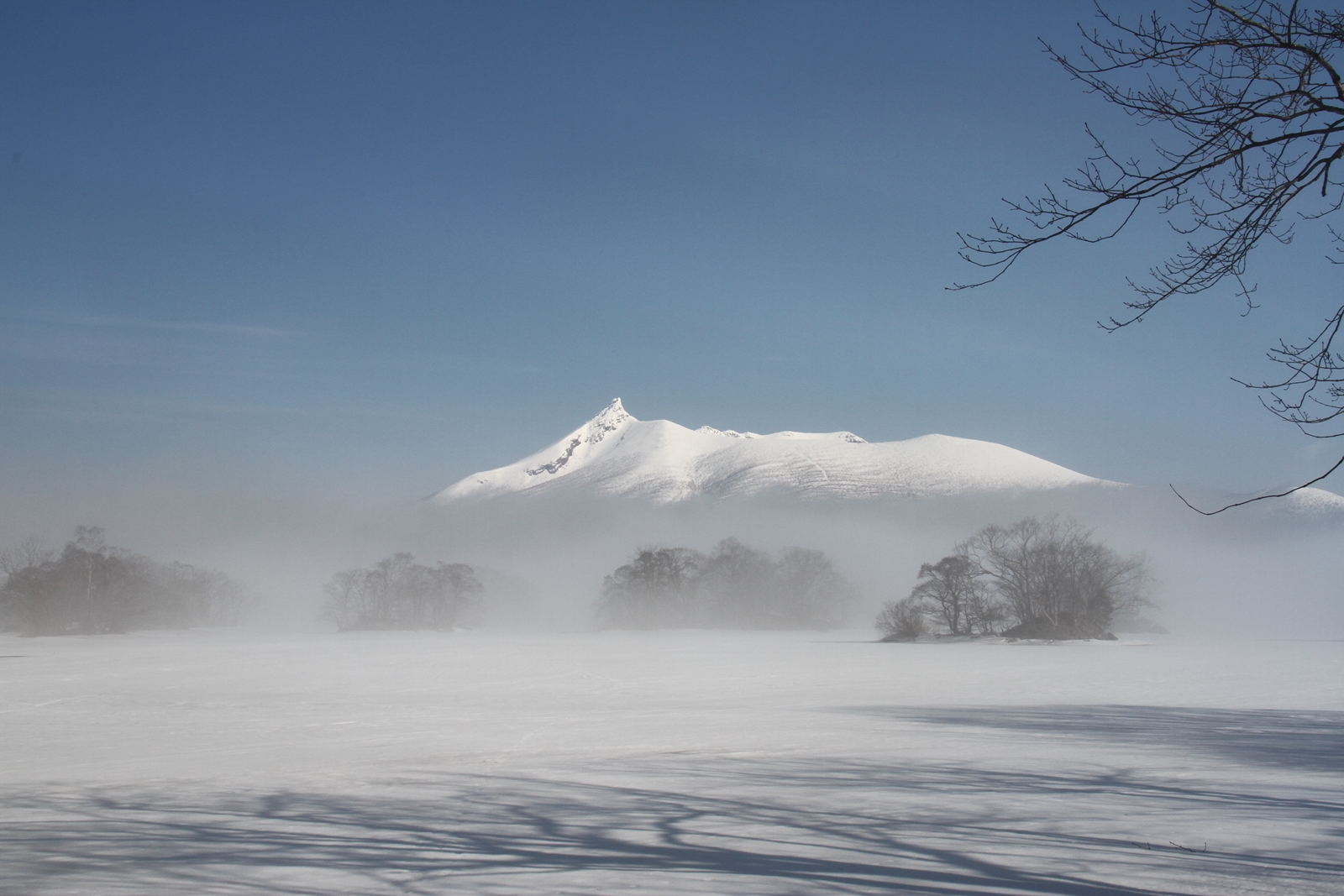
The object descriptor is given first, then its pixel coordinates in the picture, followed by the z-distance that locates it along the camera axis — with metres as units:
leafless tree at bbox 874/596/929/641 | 50.41
